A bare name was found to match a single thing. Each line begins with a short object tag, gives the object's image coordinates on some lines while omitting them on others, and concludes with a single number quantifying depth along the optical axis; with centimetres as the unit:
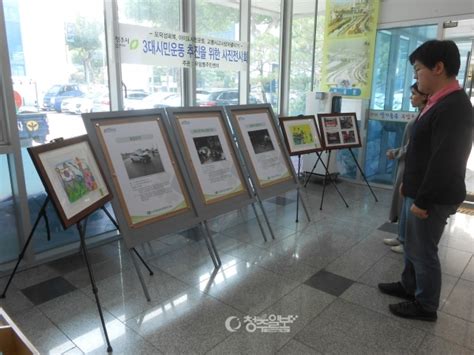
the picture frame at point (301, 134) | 394
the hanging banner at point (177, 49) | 333
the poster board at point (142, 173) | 242
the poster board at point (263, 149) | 341
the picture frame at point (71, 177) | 194
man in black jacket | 188
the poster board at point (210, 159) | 290
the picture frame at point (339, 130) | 448
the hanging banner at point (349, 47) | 490
